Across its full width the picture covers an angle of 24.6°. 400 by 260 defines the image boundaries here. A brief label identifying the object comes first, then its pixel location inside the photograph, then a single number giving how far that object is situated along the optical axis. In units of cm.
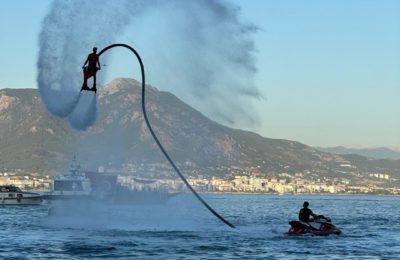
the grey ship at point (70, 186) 15575
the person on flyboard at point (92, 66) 5019
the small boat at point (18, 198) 17350
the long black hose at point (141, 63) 5223
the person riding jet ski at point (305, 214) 8631
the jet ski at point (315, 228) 8650
